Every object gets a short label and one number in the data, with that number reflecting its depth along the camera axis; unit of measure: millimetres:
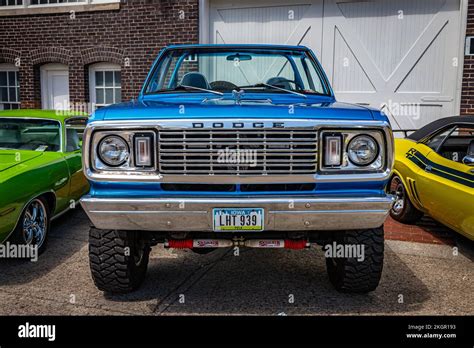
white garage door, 7918
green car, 3828
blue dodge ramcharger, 2713
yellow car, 4031
